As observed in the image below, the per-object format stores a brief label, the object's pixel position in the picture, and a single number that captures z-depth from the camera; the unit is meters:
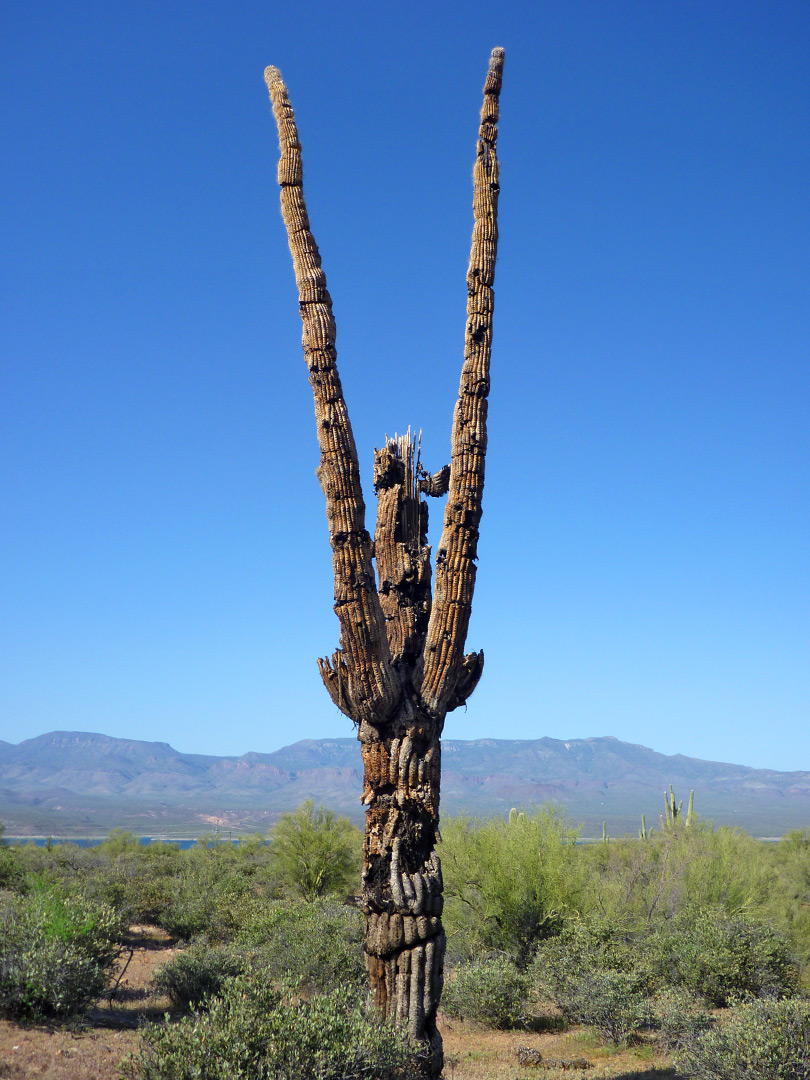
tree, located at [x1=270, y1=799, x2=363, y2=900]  24.28
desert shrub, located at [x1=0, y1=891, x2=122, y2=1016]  9.25
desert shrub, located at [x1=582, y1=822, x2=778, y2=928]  17.89
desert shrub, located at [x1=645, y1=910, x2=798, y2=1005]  13.55
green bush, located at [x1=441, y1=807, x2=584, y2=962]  15.99
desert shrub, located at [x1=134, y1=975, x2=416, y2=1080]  5.72
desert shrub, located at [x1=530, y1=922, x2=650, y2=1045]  11.77
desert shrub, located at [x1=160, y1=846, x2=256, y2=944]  18.47
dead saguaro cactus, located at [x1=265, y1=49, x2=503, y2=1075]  6.92
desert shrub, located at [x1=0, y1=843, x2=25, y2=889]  21.56
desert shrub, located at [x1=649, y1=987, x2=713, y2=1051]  10.56
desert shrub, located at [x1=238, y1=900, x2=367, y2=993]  12.63
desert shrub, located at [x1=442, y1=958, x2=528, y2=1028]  12.61
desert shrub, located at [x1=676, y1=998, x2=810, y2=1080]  7.66
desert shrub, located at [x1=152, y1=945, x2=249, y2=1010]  11.36
